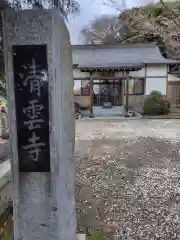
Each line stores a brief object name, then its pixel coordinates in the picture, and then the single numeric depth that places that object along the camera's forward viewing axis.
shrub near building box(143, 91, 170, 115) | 10.19
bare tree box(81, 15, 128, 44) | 14.54
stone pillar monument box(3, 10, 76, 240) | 1.37
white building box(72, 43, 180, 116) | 11.07
